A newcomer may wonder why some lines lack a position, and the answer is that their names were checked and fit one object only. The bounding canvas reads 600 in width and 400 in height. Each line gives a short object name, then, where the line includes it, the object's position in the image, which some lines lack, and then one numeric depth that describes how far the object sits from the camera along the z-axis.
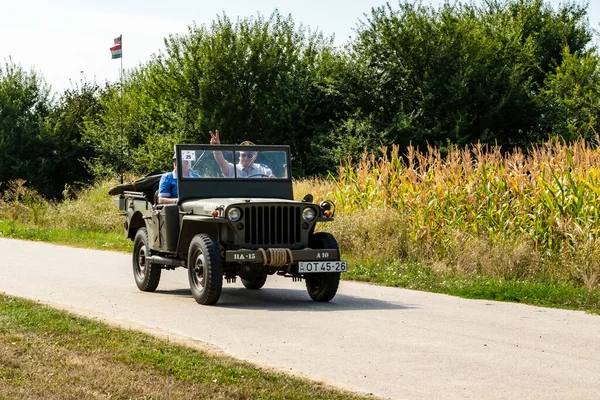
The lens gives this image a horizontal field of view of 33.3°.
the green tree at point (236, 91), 46.91
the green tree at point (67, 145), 53.50
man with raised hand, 13.74
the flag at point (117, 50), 33.28
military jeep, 12.16
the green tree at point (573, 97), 44.00
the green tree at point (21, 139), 52.27
